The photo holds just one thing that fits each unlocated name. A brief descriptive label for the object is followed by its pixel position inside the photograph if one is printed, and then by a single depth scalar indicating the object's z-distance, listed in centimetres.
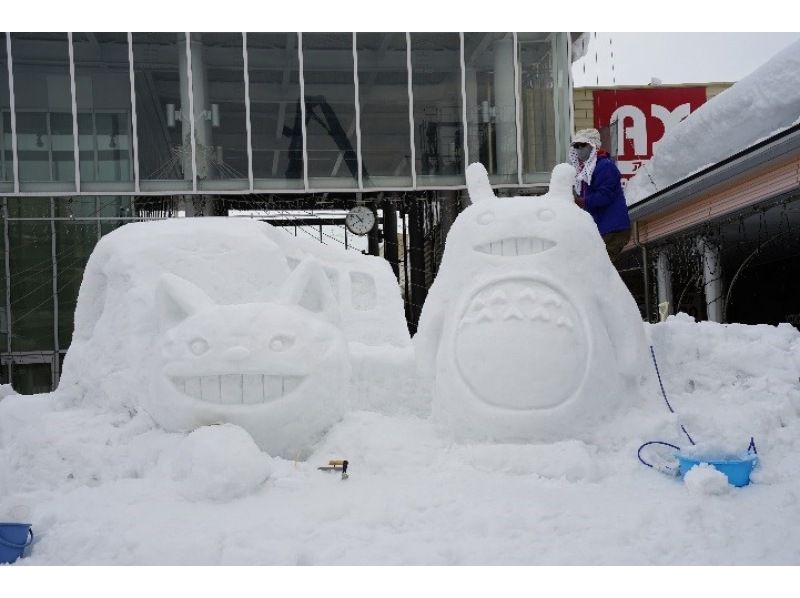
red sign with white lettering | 1594
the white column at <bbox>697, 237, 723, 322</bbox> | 893
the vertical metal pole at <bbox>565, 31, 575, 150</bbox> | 1137
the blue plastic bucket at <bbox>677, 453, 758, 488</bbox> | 365
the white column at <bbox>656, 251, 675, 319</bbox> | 981
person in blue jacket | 556
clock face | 1217
